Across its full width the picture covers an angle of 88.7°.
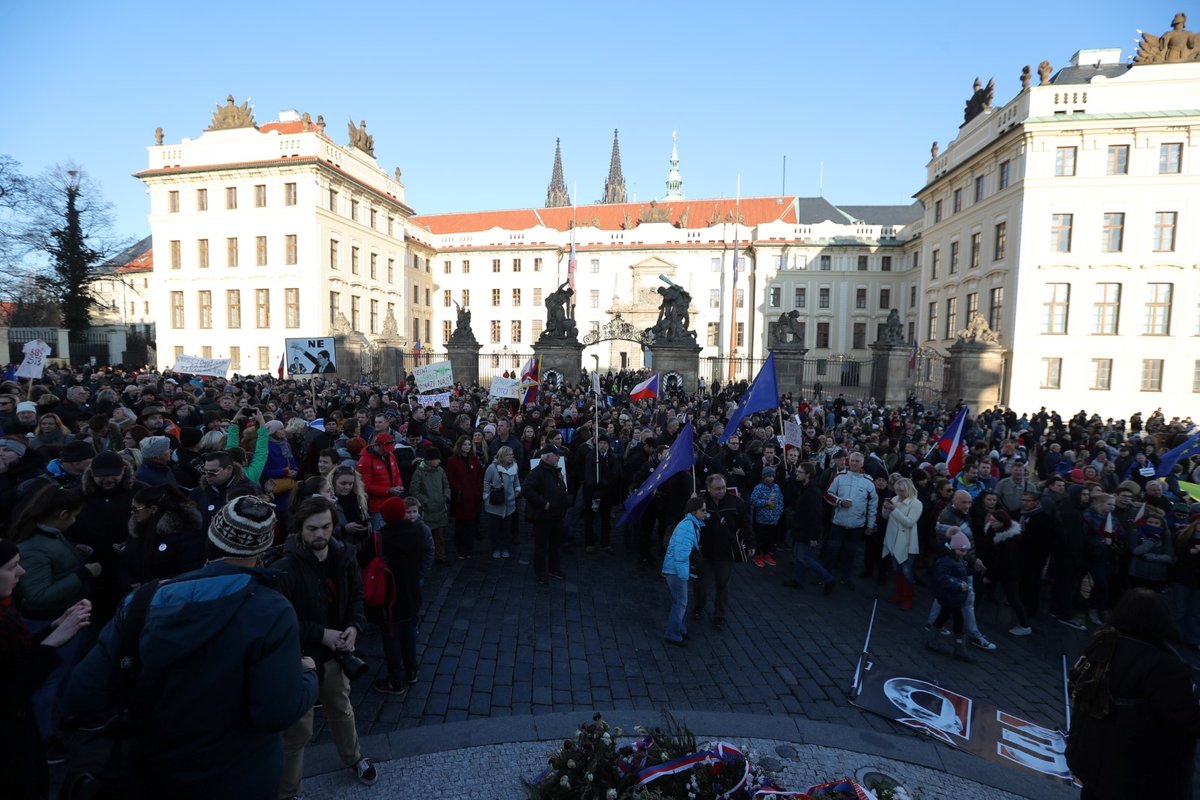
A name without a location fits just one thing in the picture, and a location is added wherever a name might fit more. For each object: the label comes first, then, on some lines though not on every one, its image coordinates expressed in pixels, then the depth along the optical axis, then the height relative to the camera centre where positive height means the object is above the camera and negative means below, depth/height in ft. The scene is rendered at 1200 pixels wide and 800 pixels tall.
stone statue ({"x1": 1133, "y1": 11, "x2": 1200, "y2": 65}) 90.07 +47.33
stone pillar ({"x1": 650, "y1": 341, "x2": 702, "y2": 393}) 86.38 -0.18
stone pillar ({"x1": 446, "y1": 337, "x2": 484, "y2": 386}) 90.48 -0.74
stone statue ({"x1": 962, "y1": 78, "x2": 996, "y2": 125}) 116.67 +51.04
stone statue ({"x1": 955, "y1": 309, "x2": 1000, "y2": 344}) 77.46 +3.97
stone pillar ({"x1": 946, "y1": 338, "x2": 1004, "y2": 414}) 76.64 -0.98
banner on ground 15.34 -9.76
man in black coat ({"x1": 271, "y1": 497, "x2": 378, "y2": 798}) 11.66 -5.33
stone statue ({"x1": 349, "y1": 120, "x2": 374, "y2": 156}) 153.38 +53.72
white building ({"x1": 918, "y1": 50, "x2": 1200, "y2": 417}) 89.76 +19.20
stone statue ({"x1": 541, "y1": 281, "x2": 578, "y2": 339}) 89.76 +5.11
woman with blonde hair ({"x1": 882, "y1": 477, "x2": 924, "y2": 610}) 25.02 -7.07
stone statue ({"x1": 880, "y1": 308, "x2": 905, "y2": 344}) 80.45 +4.03
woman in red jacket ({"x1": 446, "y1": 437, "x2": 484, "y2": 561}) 28.68 -6.43
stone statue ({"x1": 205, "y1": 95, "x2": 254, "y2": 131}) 136.26 +51.52
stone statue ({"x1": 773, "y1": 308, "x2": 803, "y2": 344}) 81.10 +4.27
